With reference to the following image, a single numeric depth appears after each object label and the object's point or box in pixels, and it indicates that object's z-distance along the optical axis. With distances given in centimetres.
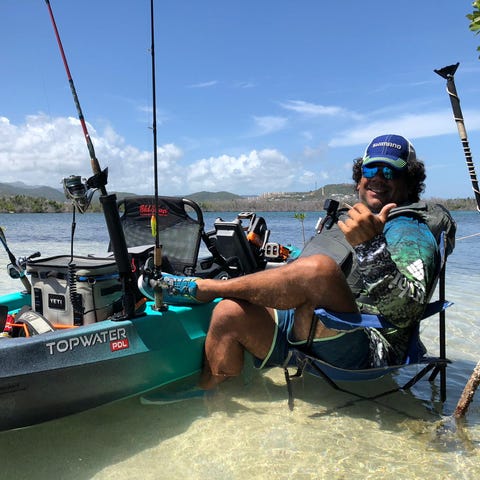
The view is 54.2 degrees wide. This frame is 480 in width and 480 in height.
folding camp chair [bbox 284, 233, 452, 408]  284
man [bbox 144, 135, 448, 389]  259
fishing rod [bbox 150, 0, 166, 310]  332
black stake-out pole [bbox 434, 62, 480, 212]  319
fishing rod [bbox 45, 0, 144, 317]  294
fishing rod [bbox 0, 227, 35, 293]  407
